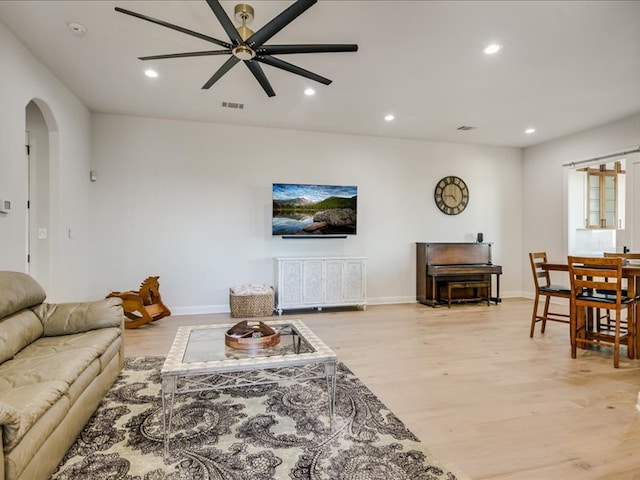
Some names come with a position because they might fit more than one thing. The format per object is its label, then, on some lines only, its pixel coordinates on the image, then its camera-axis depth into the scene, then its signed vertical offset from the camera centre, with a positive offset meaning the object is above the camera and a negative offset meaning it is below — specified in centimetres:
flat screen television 552 +42
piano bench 595 -83
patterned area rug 175 -115
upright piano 595 -55
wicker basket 504 -97
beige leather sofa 144 -72
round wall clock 648 +76
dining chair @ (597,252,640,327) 372 -23
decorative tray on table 234 -67
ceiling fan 216 +133
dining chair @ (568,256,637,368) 320 -60
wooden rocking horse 448 -88
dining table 321 -41
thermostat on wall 293 +25
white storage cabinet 532 -69
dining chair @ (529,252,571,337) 391 -60
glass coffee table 192 -73
